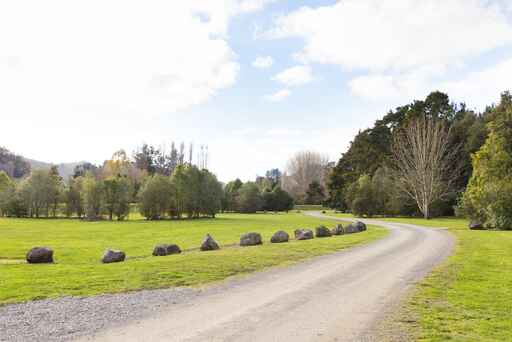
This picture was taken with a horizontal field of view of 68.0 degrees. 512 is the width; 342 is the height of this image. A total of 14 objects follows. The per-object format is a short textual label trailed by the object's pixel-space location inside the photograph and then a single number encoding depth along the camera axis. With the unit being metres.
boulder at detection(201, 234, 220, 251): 19.75
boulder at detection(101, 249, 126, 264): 15.81
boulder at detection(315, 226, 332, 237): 26.05
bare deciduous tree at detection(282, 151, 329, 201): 121.42
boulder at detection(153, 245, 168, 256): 18.08
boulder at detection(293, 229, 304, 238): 24.85
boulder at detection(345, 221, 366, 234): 29.48
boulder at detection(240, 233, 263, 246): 21.52
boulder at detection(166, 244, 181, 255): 18.41
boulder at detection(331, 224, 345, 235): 27.97
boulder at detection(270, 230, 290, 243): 22.52
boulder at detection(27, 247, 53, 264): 15.41
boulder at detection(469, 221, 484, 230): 32.69
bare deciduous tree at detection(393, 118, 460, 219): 51.61
